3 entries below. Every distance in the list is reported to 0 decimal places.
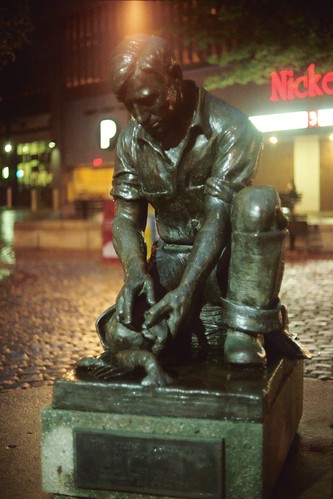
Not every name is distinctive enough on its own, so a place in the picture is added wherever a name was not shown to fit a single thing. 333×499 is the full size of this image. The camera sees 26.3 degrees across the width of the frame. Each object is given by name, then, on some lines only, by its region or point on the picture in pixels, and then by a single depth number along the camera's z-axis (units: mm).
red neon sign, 21422
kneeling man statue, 3160
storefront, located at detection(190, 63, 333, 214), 22188
